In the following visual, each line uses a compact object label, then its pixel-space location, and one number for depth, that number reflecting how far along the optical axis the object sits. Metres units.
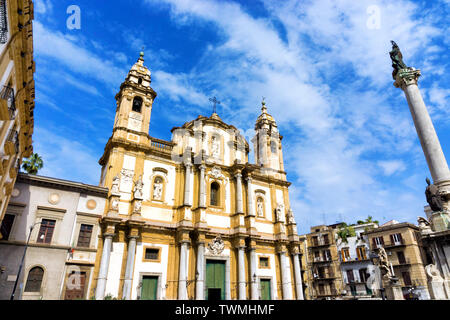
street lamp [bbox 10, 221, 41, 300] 14.17
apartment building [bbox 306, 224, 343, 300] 40.44
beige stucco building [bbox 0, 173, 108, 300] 15.14
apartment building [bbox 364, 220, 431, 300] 32.69
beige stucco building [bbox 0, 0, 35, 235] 10.02
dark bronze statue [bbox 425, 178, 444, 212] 12.28
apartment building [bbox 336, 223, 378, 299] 37.31
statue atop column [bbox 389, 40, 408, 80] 16.41
